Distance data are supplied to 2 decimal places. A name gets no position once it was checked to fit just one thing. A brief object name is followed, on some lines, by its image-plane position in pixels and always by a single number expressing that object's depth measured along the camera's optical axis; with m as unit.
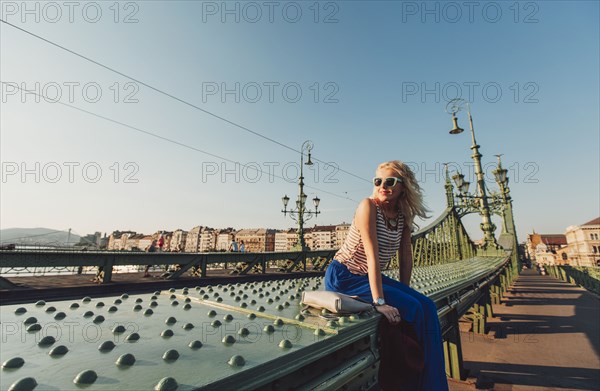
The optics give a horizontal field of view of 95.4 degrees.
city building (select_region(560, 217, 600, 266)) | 65.12
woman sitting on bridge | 1.88
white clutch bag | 1.75
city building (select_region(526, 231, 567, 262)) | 90.79
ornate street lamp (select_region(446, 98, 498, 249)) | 12.95
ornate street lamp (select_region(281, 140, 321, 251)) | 15.30
